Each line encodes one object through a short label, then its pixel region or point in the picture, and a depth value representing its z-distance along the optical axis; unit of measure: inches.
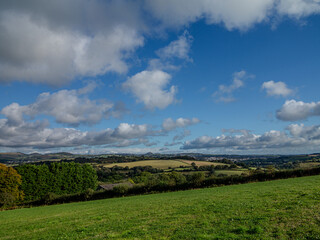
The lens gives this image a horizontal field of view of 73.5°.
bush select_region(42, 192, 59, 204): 2105.1
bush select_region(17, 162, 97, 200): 2640.3
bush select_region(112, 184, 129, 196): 1977.5
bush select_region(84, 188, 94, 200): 2030.6
